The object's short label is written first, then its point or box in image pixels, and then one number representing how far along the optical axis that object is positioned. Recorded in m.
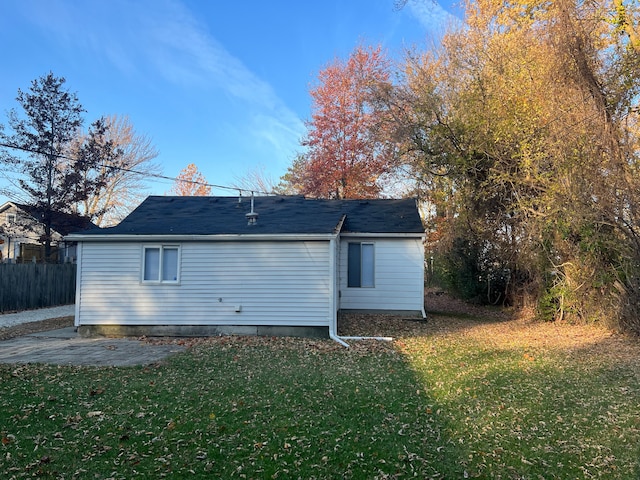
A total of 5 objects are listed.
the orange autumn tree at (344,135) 24.42
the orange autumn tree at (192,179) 35.44
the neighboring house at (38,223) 19.64
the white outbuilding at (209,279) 10.22
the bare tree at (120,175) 27.14
